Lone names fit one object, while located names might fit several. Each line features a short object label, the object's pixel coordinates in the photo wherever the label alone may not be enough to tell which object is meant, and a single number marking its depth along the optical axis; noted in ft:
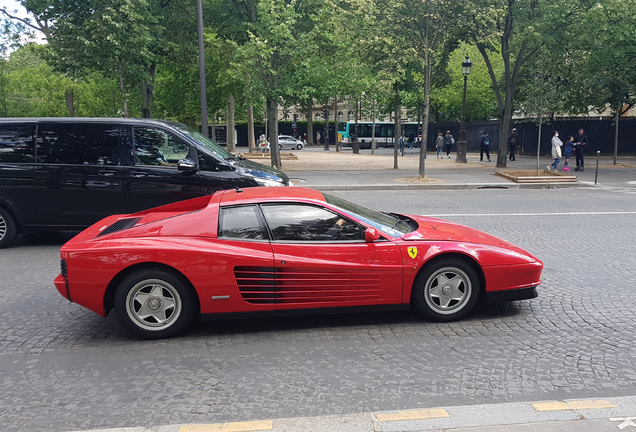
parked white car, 181.16
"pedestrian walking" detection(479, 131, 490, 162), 102.73
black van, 27.22
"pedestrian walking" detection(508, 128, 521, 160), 95.67
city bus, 198.90
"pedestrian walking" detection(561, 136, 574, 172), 79.20
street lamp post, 98.92
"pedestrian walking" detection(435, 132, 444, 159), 117.19
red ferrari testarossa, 15.62
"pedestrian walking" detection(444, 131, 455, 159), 120.06
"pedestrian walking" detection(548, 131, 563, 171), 72.38
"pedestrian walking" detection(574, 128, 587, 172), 77.77
